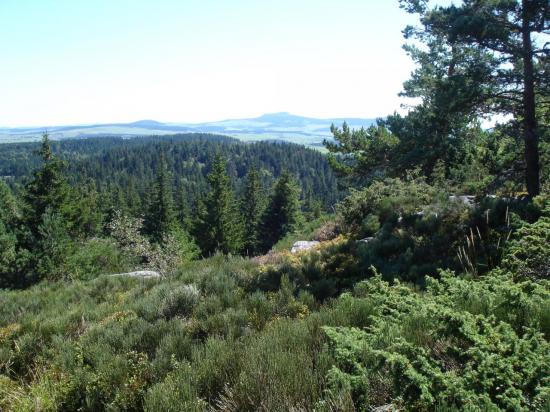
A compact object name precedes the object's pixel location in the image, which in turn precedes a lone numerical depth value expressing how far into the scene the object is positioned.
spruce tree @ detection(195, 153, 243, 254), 42.42
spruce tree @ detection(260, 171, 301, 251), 47.53
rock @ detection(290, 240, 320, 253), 11.09
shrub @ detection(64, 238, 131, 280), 26.31
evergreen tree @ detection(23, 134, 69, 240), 28.91
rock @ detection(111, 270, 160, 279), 10.63
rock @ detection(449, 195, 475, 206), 9.68
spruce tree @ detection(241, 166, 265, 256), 51.84
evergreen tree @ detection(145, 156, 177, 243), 44.09
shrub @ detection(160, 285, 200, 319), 6.07
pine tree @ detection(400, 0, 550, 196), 11.23
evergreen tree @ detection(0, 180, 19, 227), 34.34
